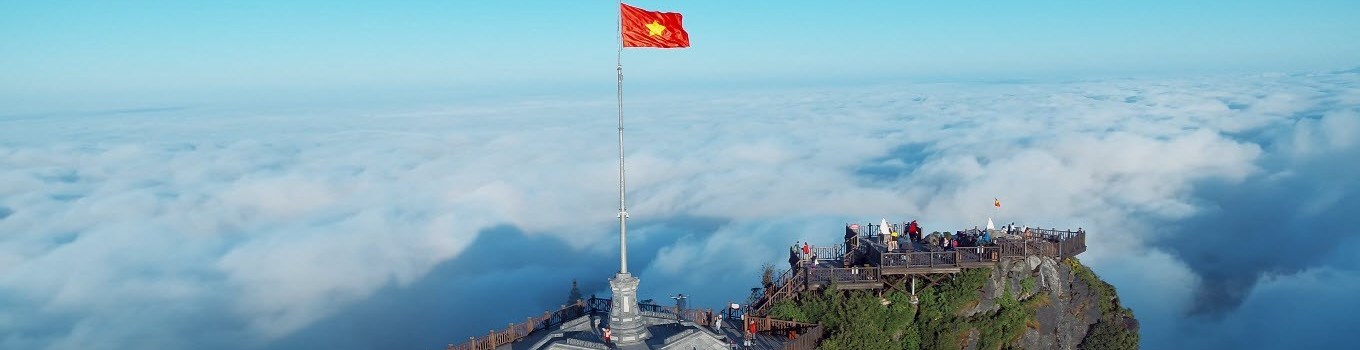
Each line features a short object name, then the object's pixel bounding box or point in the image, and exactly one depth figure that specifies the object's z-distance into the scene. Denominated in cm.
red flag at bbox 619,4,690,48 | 2497
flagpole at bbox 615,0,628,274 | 2625
